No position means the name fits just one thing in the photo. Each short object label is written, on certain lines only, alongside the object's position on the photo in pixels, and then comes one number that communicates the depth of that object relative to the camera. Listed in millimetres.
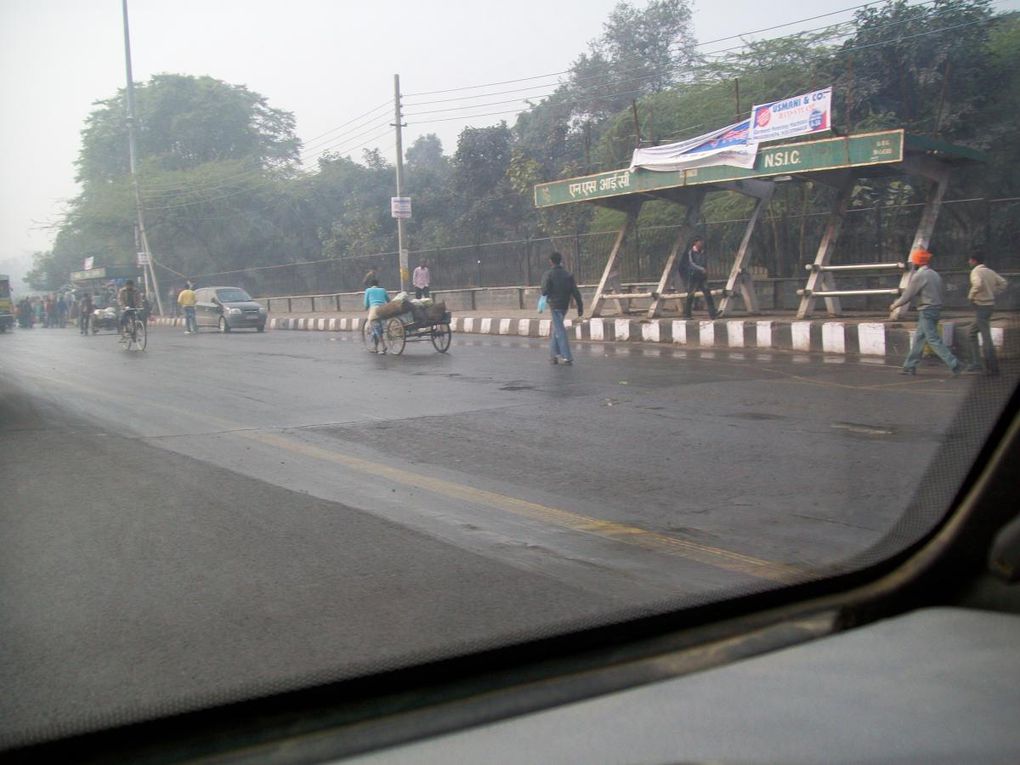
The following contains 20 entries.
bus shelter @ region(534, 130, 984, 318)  16094
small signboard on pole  29578
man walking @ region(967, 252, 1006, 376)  11633
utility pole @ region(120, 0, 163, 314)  38031
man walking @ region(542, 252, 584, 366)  15305
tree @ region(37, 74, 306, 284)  48938
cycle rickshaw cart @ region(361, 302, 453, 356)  18078
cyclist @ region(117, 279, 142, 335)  23688
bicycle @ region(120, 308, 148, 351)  23281
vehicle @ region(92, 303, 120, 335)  34906
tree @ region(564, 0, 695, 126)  43844
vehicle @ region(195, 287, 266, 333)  32062
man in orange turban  12164
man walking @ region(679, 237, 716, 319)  19297
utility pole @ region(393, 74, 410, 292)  29594
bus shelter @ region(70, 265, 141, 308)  41438
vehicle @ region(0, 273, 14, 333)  37500
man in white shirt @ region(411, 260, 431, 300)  31188
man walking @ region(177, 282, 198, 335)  31812
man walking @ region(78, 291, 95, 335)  35938
